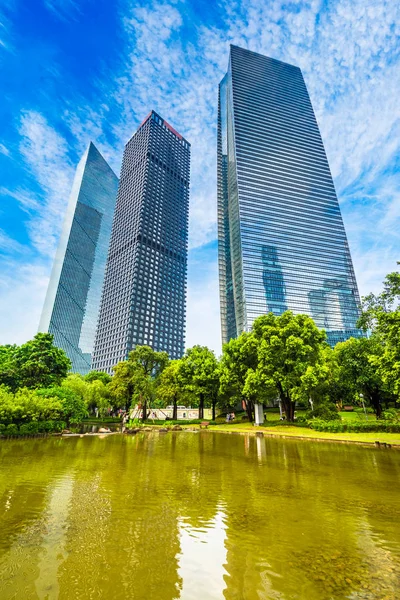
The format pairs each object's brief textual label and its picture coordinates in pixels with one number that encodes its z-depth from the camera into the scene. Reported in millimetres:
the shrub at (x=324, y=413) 36406
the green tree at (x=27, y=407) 30414
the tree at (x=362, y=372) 42375
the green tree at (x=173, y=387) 59344
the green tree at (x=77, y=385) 52775
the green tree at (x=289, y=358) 39031
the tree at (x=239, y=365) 47259
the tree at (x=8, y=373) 40781
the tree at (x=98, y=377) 87944
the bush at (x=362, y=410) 50594
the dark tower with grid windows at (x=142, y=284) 156125
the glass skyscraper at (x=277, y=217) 136500
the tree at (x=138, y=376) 61250
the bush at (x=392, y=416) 33794
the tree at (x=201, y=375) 56750
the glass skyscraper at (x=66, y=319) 179875
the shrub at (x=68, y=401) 36938
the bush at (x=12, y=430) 30148
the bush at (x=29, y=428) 31422
